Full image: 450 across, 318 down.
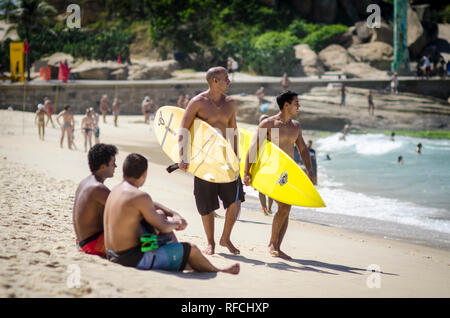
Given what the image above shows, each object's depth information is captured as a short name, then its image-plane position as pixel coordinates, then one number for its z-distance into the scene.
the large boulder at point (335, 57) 33.66
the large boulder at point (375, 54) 33.91
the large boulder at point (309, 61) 32.72
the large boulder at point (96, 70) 31.86
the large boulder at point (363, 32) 36.22
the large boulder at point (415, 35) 34.59
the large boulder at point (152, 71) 31.72
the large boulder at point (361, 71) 32.44
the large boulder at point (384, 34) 35.69
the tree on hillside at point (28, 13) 32.53
